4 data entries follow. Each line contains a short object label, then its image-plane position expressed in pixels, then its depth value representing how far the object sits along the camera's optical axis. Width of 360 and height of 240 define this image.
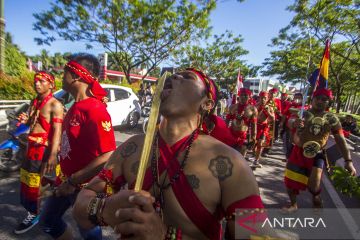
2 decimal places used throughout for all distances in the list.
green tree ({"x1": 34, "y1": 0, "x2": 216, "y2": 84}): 15.26
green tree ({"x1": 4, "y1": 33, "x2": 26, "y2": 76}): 12.95
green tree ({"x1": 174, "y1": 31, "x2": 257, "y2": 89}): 26.88
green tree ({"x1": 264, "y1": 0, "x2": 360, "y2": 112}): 13.51
